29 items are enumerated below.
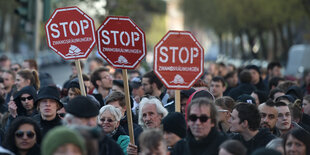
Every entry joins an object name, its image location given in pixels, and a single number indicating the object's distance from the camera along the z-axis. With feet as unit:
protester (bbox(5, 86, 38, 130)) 72.90
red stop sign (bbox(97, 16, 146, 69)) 59.89
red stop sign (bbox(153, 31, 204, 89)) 57.26
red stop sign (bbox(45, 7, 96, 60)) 61.78
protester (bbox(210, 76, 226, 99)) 90.97
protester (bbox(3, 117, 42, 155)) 51.50
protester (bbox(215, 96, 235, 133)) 64.61
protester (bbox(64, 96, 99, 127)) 46.46
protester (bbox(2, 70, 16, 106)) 98.42
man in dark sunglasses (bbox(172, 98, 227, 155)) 47.05
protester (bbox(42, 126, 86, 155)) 35.87
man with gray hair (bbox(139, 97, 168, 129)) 59.09
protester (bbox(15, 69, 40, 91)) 85.16
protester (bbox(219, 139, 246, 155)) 42.28
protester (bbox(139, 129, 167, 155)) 42.06
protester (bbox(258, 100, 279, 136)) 63.31
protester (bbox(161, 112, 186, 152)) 50.78
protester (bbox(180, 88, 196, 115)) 69.26
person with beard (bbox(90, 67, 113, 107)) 91.37
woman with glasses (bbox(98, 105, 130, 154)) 59.14
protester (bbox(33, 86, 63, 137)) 62.32
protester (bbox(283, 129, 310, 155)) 48.22
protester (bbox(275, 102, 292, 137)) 63.02
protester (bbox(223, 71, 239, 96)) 109.55
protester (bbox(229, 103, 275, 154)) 53.63
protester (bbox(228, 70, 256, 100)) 93.85
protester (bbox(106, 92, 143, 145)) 70.22
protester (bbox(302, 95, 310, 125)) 75.44
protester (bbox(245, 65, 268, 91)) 105.38
